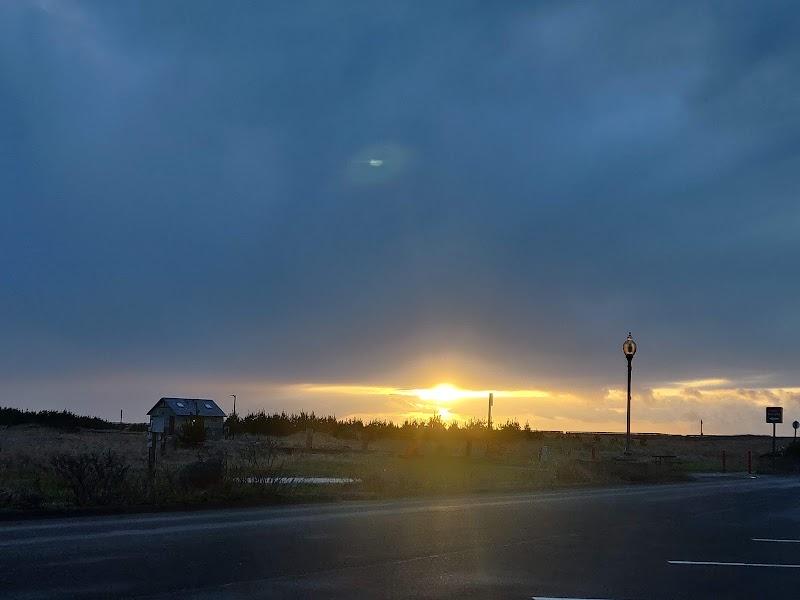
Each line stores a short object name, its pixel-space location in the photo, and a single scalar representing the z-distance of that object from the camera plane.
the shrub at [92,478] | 19.77
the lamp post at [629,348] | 36.84
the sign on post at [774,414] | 57.09
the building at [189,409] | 79.06
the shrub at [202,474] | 22.03
